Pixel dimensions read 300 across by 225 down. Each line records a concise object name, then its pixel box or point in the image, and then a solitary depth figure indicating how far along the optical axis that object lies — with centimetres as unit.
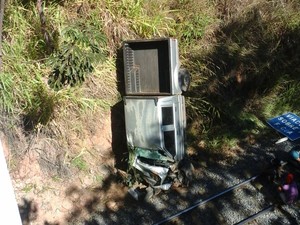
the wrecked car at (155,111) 520
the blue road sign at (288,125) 525
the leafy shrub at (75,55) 496
